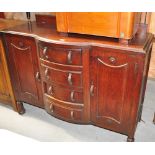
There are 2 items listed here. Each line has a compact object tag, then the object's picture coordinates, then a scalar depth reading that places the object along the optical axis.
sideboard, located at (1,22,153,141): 1.19
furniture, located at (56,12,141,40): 1.14
